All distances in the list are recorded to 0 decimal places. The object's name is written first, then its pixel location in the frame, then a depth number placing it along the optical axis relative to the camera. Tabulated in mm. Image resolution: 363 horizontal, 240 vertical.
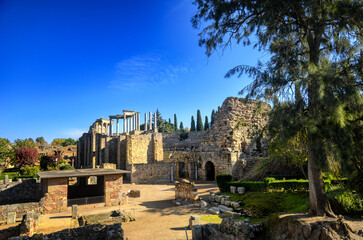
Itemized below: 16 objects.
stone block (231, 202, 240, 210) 11305
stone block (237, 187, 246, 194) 13272
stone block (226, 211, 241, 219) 10336
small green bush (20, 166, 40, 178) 26391
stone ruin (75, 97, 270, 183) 21438
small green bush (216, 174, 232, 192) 14906
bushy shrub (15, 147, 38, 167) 28328
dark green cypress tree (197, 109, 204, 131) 59338
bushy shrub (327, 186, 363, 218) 6922
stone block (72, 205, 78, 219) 11781
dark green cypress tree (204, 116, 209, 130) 60294
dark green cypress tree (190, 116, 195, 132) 61275
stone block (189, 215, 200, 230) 8828
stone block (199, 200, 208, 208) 12456
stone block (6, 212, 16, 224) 11856
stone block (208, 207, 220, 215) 11166
